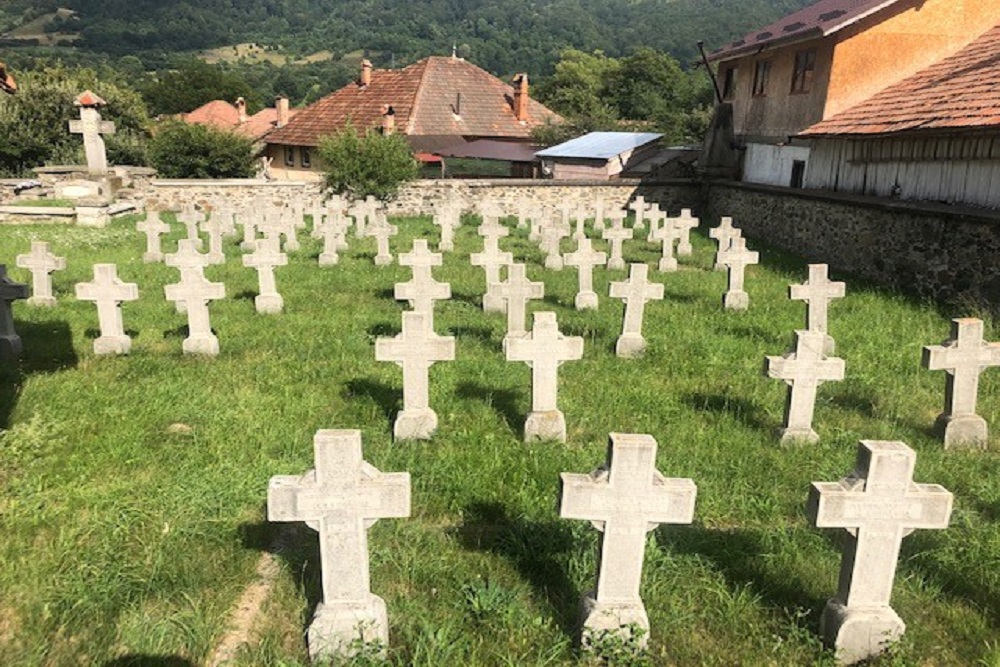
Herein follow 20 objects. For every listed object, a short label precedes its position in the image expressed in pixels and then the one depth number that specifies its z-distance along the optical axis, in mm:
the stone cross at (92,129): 20375
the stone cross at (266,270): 9875
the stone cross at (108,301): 7891
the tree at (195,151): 30169
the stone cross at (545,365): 5723
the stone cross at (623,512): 3270
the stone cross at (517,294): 8391
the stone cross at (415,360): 5785
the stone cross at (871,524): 3271
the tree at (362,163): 22141
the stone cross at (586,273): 10320
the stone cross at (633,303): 8133
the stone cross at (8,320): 7738
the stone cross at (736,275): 10383
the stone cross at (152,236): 13945
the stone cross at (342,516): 3248
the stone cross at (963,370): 5844
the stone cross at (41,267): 9742
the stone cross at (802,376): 5797
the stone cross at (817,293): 8398
